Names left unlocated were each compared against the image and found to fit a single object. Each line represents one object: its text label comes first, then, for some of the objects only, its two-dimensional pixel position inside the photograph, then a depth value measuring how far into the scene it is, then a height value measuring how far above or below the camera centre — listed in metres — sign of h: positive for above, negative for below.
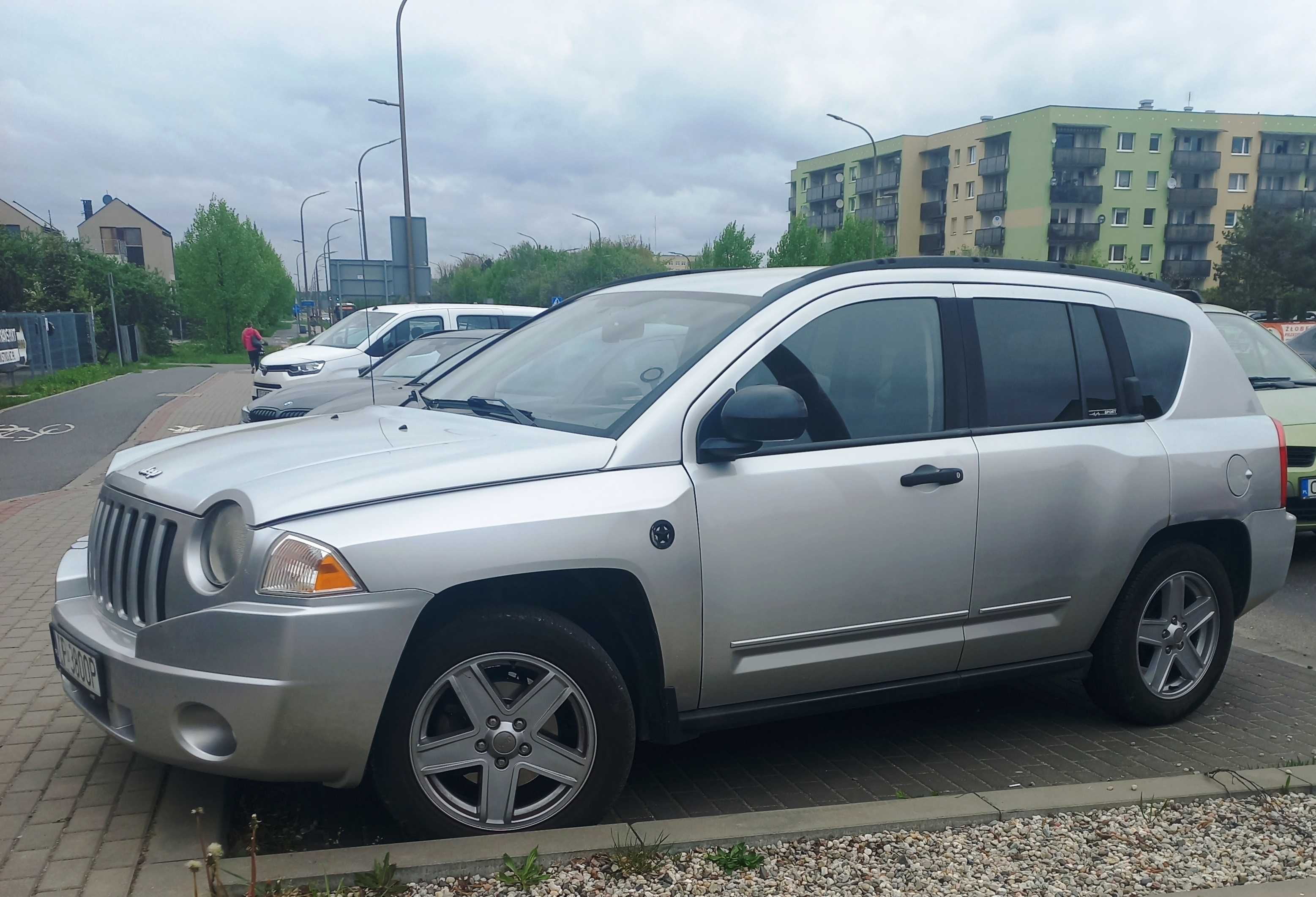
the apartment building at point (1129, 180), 76.81 +7.10
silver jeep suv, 3.06 -0.82
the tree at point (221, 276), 56.44 -0.09
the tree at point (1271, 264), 55.78 +0.88
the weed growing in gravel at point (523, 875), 3.01 -1.62
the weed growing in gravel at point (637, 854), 3.12 -1.64
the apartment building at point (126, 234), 96.75 +3.46
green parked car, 7.57 -0.81
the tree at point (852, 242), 78.06 +2.59
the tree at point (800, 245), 78.06 +2.34
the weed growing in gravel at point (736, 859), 3.20 -1.68
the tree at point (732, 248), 72.44 +1.89
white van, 14.60 -0.81
